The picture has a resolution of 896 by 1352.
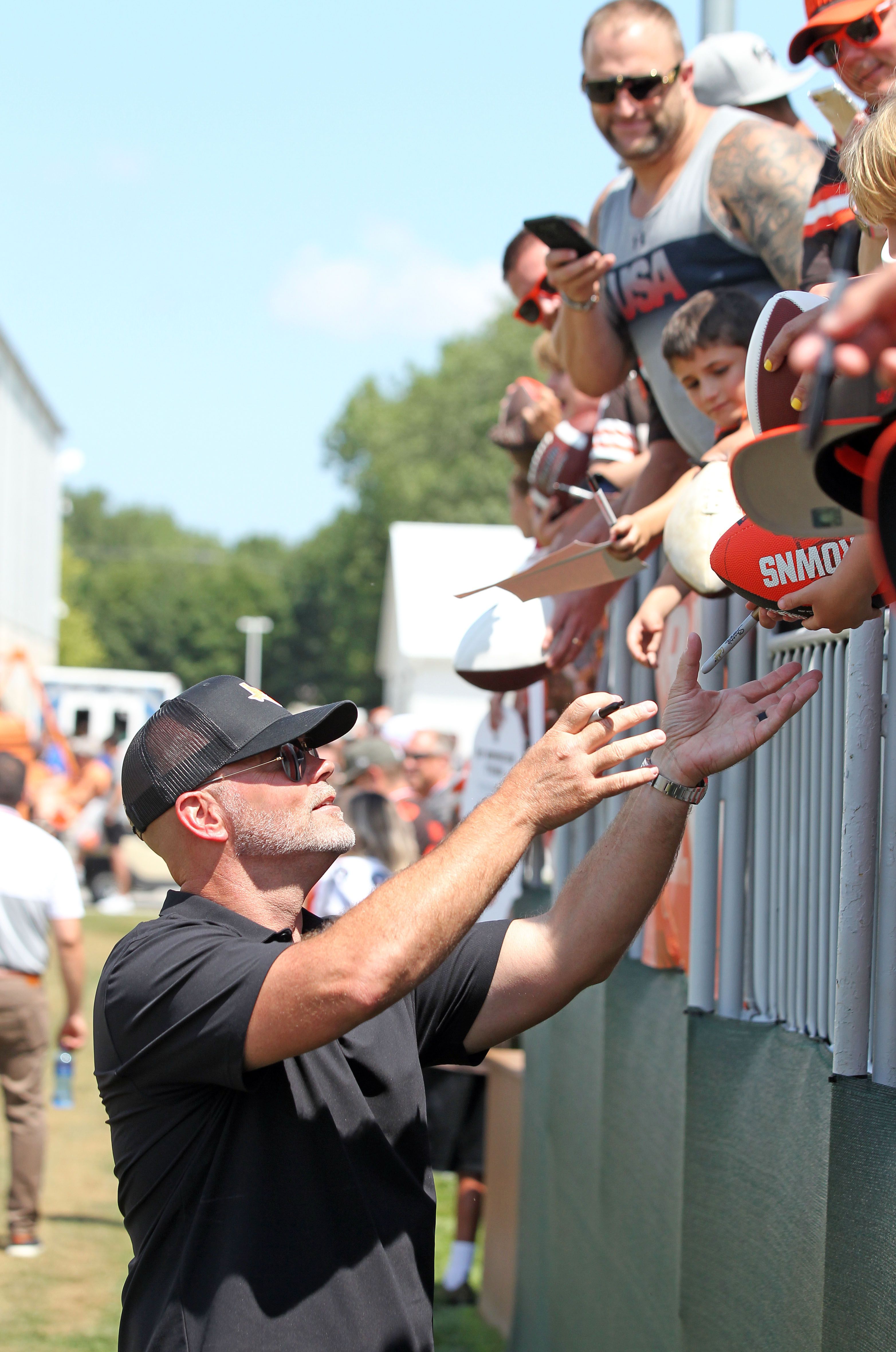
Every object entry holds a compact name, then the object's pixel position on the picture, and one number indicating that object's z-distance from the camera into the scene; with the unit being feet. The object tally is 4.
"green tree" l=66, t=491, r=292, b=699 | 296.92
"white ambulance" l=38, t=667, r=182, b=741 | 102.63
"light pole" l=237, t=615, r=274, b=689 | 260.42
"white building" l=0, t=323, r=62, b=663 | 155.22
